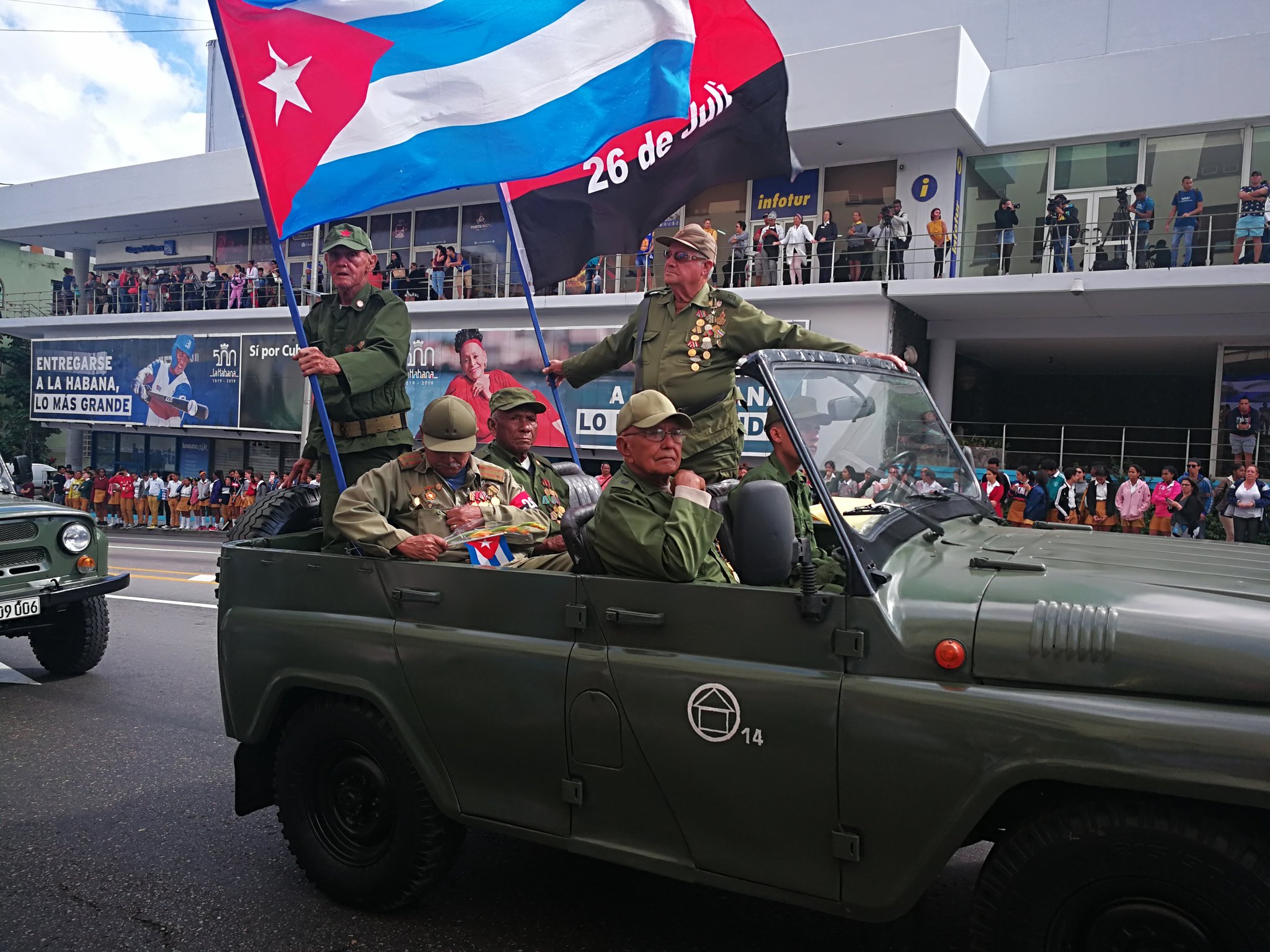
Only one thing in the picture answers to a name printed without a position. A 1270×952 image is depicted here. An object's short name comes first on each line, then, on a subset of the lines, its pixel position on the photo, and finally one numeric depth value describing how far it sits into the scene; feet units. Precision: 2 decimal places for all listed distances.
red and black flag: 18.17
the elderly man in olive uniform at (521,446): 16.53
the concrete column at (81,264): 125.29
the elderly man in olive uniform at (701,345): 14.71
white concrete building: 59.77
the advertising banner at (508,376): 71.10
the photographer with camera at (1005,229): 61.87
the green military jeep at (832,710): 7.94
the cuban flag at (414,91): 15.19
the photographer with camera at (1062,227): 58.44
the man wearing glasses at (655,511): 10.17
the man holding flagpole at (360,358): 15.88
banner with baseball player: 92.84
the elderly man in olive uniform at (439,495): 13.05
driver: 10.65
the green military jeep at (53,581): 22.97
